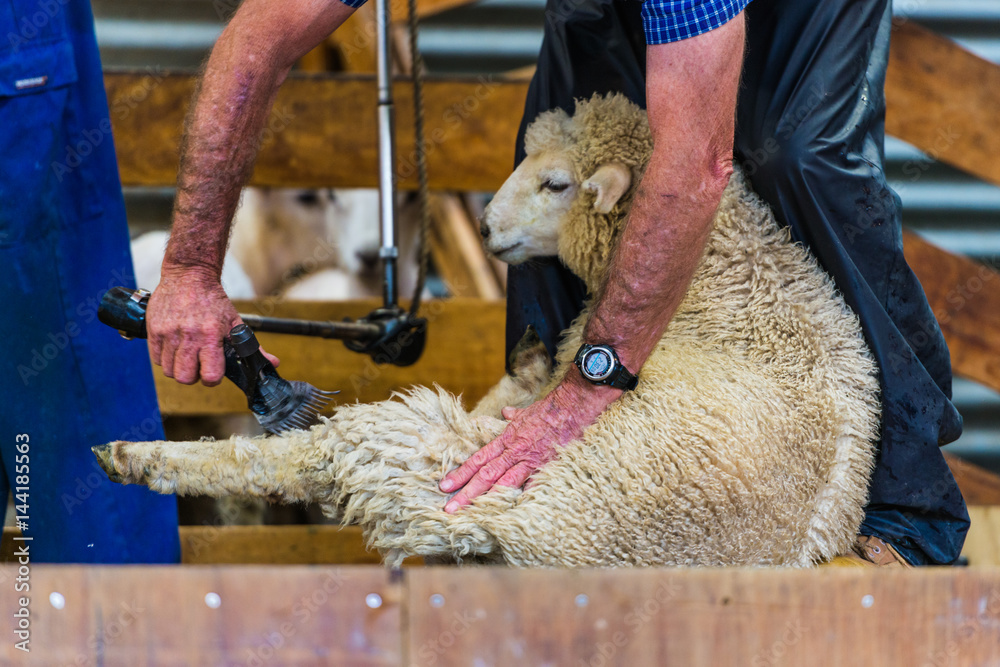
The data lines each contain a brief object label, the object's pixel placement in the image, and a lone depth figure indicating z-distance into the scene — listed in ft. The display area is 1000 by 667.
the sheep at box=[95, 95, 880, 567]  14.71
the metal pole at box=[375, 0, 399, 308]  16.63
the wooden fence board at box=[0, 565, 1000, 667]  13.99
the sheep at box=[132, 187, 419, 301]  24.33
